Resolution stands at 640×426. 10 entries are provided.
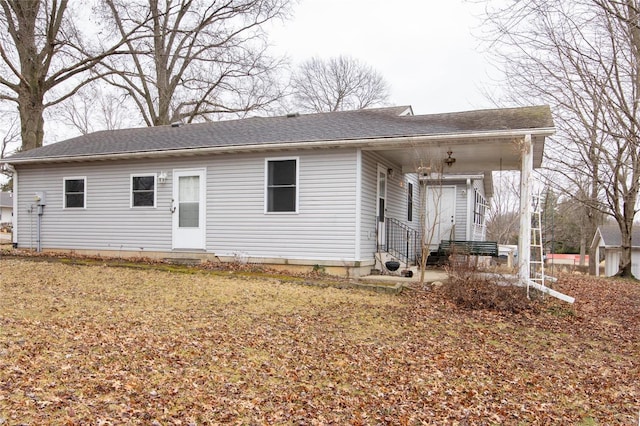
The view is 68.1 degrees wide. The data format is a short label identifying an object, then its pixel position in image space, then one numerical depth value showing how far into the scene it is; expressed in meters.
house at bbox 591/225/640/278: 27.53
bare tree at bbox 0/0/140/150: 17.19
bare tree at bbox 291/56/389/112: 35.86
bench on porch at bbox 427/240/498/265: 12.76
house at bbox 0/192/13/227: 47.45
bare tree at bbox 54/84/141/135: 34.59
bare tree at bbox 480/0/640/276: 6.60
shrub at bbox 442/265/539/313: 7.72
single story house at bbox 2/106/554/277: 10.00
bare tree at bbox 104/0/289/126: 22.20
